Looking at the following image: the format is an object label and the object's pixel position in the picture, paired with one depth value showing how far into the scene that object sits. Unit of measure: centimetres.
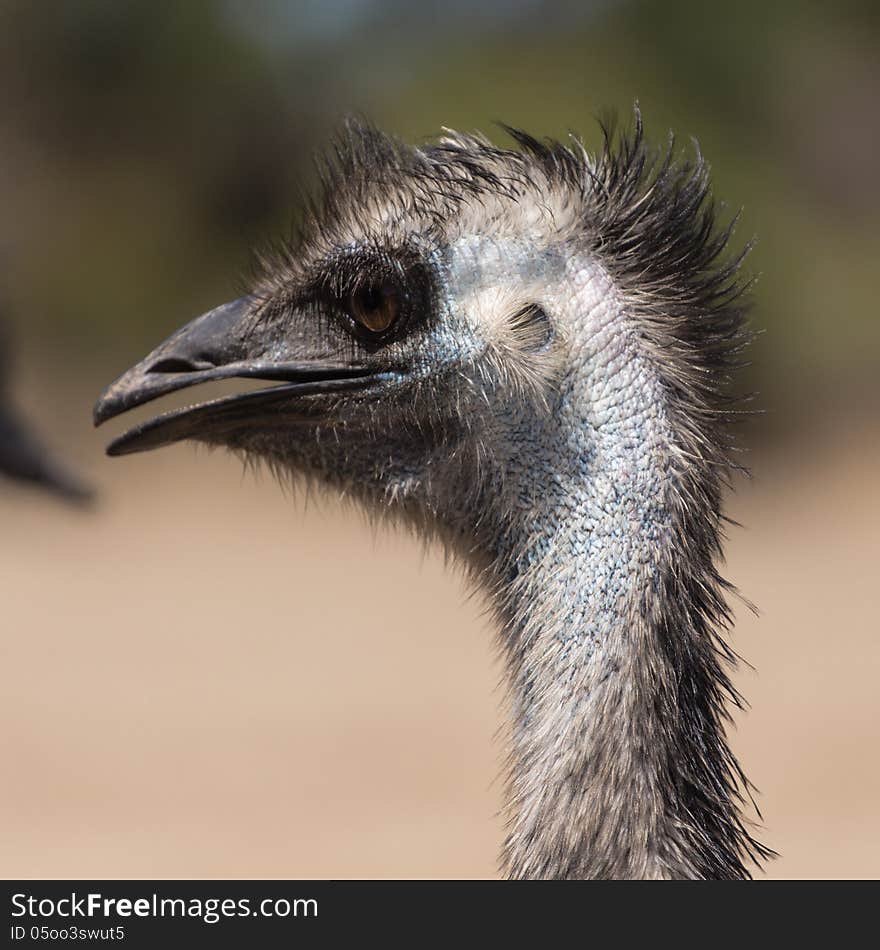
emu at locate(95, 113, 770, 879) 496
